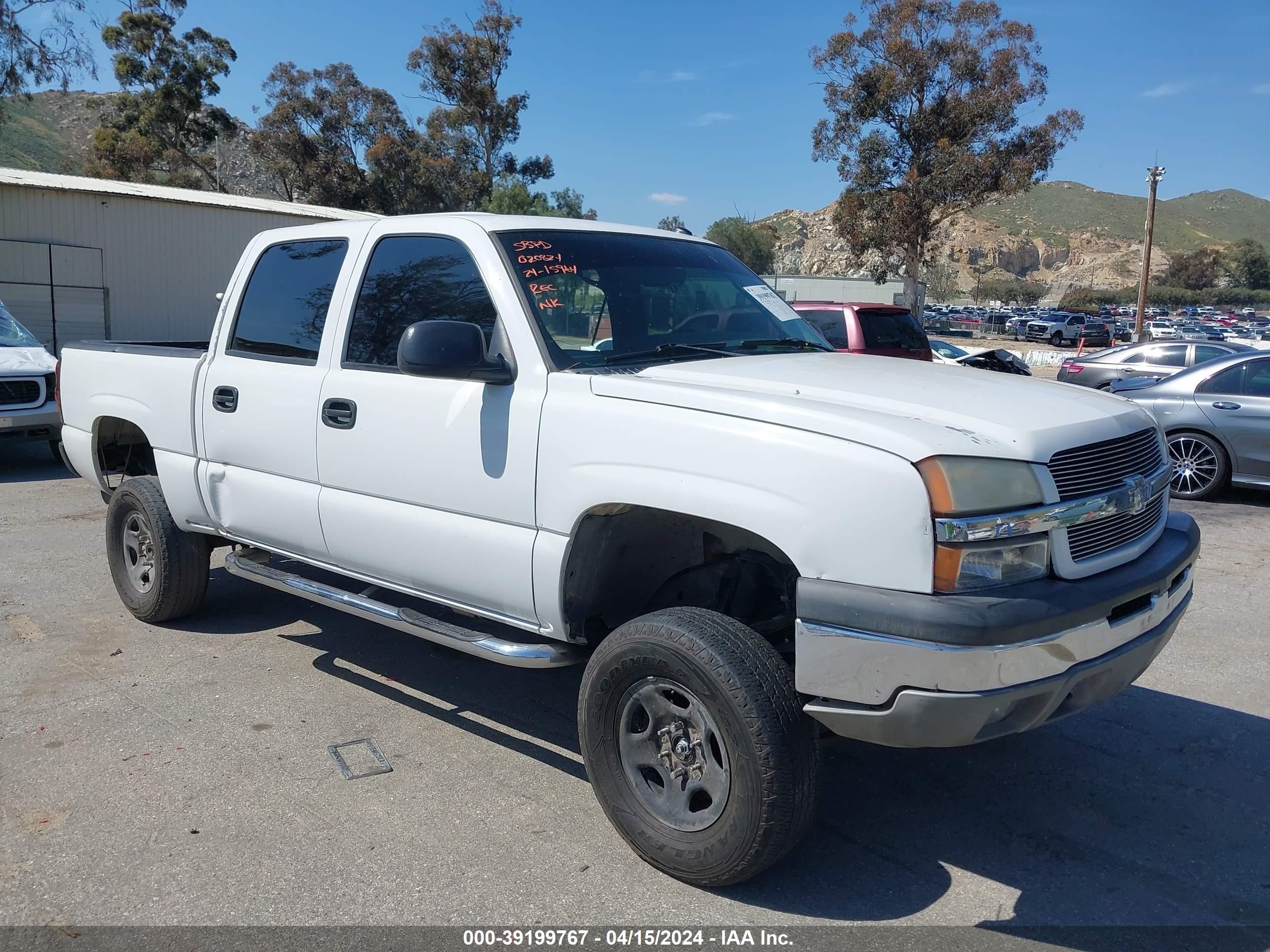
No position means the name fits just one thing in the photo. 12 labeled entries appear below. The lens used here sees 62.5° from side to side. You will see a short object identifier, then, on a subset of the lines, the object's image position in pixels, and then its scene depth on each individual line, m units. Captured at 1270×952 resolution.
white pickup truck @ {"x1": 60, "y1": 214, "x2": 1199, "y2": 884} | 2.75
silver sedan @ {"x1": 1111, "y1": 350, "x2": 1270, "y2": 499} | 9.62
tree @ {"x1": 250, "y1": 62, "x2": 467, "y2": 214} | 42.97
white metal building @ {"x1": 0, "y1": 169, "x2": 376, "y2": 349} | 18.83
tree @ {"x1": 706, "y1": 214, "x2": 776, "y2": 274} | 68.94
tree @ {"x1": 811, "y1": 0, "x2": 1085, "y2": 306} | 32.50
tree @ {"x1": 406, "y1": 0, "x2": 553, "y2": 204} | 43.25
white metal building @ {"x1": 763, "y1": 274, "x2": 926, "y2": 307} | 50.09
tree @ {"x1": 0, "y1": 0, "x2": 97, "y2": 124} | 33.78
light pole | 36.00
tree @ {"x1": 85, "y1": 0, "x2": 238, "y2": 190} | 40.81
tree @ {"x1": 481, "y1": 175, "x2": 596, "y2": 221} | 43.91
